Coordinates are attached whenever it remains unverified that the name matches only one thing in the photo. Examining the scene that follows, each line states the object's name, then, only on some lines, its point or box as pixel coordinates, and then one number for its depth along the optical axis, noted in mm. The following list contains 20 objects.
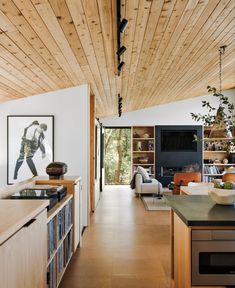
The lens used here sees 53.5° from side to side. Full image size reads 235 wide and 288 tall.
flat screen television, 7956
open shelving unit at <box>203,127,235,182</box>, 7742
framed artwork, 3969
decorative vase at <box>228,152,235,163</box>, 7858
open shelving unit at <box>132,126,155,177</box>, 7974
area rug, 5134
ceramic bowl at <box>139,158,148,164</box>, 7959
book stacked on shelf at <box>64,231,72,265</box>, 2490
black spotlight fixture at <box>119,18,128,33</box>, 2061
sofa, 6221
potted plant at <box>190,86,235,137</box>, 2827
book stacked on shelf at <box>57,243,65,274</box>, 2176
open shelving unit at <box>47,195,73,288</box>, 1919
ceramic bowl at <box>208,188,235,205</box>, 1849
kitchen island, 1500
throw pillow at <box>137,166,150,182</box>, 6425
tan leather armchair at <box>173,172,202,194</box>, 5125
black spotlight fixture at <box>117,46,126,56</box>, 2580
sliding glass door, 8318
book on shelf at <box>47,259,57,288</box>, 1872
